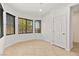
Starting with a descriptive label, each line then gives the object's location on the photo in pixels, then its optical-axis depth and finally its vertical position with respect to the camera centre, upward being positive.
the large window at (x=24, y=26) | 3.58 +0.17
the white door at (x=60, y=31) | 2.40 -0.15
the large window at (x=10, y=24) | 2.70 +0.25
